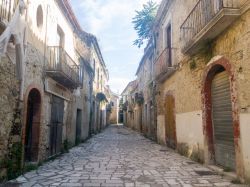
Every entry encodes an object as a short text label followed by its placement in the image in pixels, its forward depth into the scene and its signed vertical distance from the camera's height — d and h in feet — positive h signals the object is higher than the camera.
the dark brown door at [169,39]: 36.46 +13.28
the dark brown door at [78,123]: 44.45 -0.69
